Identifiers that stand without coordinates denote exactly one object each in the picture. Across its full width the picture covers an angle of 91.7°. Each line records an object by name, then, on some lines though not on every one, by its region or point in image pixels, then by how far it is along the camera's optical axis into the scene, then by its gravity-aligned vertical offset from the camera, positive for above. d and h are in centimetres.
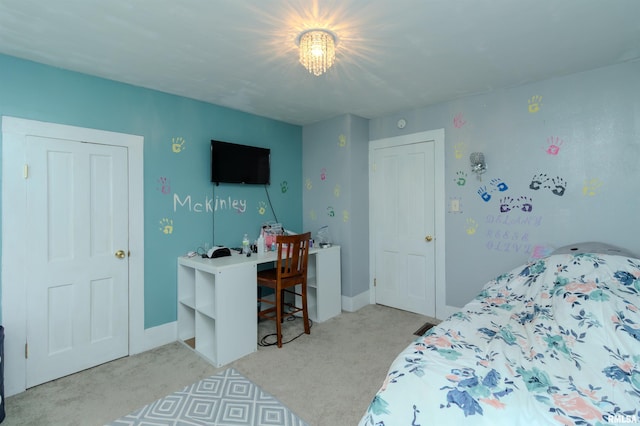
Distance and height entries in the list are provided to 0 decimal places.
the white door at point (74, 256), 225 -33
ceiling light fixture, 187 +102
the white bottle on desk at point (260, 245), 312 -32
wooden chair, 283 -57
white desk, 253 -80
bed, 103 -62
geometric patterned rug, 187 -124
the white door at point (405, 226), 344 -16
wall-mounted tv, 318 +55
